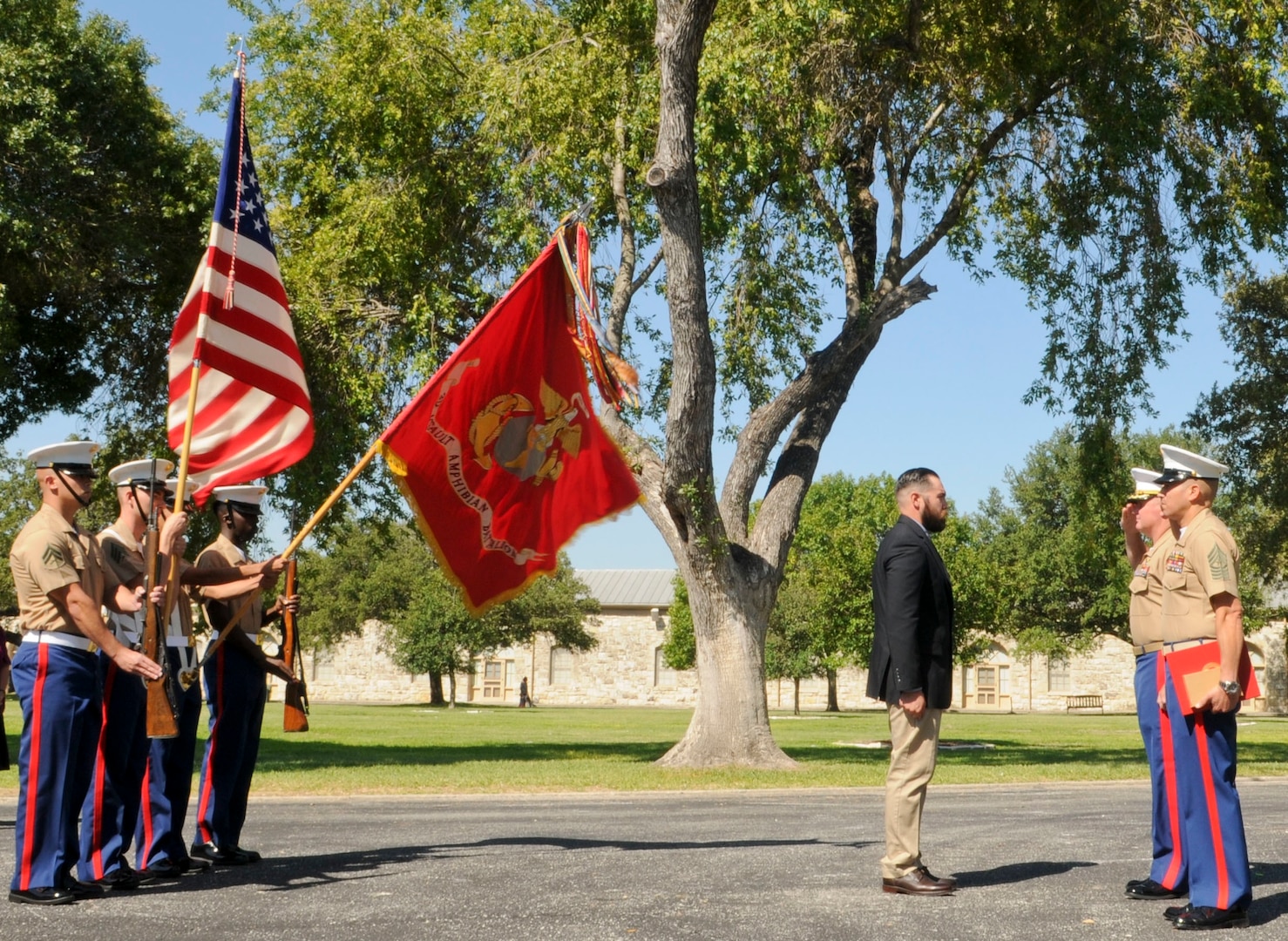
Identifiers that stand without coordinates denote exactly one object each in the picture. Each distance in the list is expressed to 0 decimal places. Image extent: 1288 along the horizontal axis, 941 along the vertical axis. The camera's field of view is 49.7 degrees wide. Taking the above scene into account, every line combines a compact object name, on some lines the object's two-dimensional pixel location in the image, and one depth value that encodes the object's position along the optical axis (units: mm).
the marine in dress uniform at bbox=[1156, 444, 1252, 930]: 6035
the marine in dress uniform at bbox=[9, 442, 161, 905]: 6449
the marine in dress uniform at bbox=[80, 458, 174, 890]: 6863
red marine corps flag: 7793
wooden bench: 62531
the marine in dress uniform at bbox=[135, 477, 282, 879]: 7246
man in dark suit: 6727
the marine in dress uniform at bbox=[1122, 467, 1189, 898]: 6574
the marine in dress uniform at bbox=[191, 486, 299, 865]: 7719
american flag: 7684
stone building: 69188
